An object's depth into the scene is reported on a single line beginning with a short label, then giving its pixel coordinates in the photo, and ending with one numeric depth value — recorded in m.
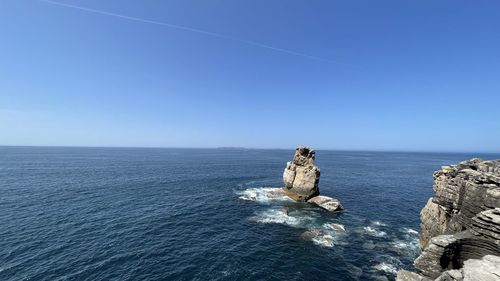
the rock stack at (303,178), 58.53
